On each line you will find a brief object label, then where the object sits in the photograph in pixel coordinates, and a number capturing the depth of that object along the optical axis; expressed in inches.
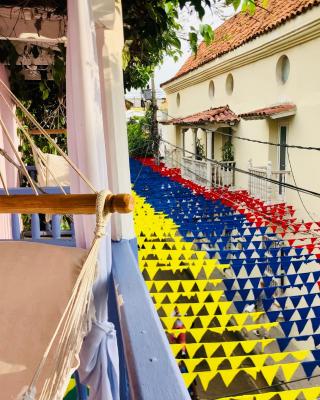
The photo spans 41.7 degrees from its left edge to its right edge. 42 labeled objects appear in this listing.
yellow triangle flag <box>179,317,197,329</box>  133.2
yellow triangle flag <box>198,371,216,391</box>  106.6
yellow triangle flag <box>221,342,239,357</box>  118.6
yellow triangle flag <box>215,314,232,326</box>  133.5
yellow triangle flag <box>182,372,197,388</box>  105.3
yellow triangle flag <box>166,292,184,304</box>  146.8
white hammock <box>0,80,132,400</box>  42.4
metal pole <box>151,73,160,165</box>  449.1
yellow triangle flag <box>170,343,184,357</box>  115.3
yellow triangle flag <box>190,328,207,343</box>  124.9
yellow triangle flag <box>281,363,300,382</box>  110.2
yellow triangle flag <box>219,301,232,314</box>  137.2
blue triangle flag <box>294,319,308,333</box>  136.9
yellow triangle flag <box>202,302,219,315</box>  138.6
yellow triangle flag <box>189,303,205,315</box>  138.6
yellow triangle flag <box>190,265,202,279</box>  172.1
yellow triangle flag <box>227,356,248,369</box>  112.7
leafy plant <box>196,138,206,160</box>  544.6
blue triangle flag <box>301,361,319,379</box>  115.7
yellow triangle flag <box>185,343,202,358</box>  117.2
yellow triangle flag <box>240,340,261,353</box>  122.3
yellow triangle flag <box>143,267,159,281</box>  172.9
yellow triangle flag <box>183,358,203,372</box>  110.7
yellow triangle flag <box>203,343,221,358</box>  117.8
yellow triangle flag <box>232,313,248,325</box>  133.8
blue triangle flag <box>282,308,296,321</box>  142.0
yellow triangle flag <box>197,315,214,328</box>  132.8
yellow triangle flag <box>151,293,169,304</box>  146.2
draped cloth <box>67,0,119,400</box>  52.1
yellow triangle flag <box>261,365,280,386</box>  111.7
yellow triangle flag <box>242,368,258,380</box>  110.7
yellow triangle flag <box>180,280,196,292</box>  156.2
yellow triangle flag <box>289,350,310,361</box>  118.0
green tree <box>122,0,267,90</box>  90.2
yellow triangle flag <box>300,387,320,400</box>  104.3
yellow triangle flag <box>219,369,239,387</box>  109.3
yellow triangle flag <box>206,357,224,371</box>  114.2
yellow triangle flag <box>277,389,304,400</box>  104.6
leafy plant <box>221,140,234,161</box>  437.4
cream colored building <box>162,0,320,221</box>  286.8
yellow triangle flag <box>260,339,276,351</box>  123.9
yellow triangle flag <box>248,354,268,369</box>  114.6
